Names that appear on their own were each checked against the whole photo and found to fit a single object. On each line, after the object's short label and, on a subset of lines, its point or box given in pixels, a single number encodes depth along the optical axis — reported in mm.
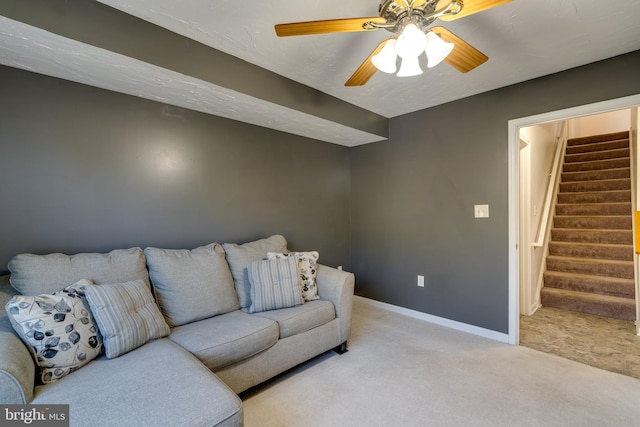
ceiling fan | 1248
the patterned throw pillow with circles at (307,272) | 2400
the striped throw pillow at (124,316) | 1449
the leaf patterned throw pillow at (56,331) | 1255
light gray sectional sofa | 1096
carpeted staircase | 3336
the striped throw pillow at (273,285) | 2170
